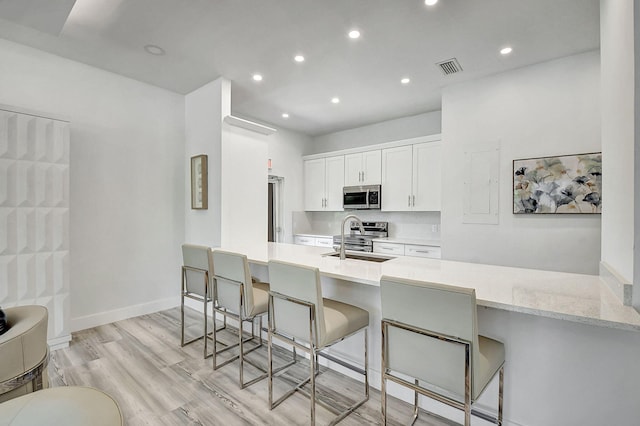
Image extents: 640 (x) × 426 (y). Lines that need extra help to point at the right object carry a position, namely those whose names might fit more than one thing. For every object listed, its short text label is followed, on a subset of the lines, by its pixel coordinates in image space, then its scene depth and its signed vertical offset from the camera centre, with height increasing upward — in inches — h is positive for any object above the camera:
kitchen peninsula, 53.1 -25.5
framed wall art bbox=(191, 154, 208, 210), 150.6 +15.3
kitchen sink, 103.2 -15.8
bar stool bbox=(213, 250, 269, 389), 89.7 -25.2
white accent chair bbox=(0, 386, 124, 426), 39.5 -27.3
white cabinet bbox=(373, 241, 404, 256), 183.6 -22.4
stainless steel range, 198.4 -16.5
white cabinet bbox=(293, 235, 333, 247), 217.9 -21.1
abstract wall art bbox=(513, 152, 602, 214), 117.9 +11.4
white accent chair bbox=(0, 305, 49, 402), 52.7 -26.7
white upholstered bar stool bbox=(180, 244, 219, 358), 105.7 -22.1
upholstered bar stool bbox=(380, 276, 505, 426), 50.7 -23.8
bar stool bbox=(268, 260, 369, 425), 69.8 -26.2
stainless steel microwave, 200.7 +10.3
